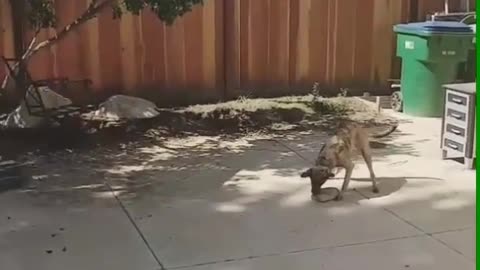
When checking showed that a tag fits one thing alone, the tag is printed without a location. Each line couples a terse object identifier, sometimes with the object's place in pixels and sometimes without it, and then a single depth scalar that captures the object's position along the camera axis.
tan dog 4.66
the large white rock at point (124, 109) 6.86
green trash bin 6.79
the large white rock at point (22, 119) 6.31
